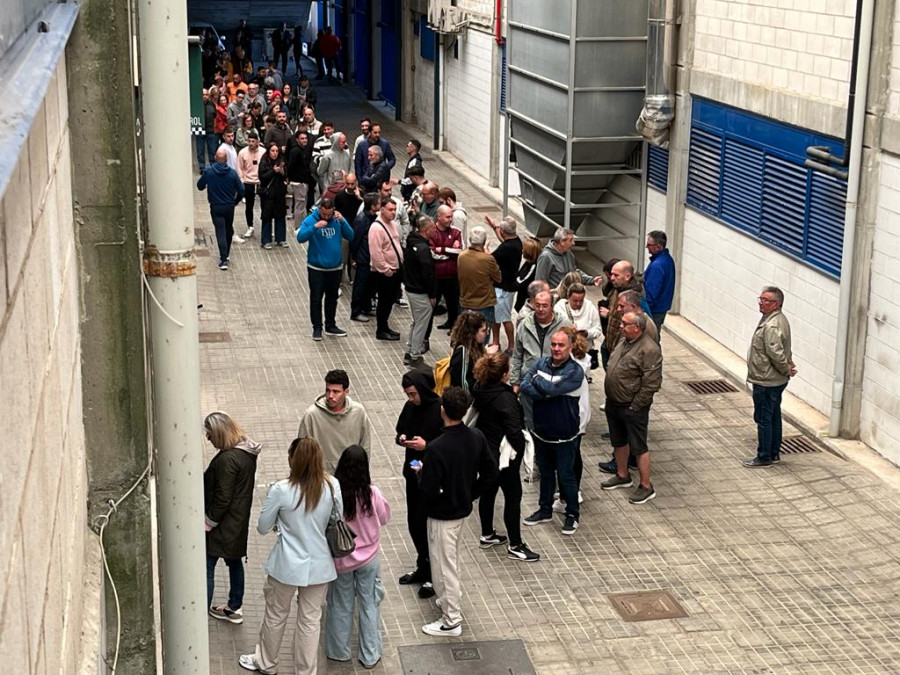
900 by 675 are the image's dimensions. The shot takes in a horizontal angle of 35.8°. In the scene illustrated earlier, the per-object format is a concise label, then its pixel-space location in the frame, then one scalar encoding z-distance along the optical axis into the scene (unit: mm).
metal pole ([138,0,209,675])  5281
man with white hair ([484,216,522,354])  15203
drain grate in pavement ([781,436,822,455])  13070
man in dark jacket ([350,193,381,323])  16750
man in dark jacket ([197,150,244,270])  19391
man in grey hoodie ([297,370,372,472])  9727
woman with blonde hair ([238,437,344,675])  8203
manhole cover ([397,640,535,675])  9078
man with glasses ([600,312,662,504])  11406
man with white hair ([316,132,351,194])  21172
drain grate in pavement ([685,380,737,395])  15012
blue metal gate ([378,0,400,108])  36719
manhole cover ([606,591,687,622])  9852
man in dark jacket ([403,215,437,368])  15234
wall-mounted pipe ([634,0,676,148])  17234
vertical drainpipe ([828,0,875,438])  12453
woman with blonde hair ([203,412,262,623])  8789
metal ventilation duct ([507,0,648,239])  18000
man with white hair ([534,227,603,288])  14266
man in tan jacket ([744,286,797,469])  12195
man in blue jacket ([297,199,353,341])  15977
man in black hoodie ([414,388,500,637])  9062
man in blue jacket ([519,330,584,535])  10719
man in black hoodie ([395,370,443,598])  10000
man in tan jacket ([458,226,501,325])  14766
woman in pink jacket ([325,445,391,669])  8469
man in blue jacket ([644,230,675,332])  13945
